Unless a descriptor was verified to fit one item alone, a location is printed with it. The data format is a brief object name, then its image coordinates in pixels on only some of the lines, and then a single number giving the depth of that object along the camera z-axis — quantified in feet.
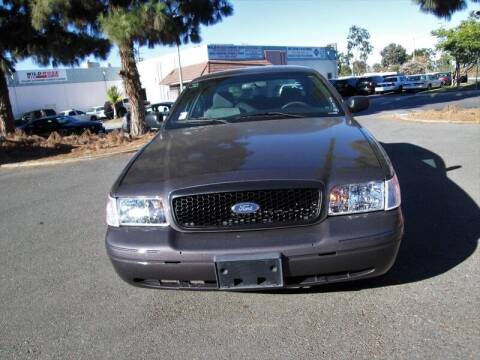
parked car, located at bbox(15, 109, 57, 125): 116.06
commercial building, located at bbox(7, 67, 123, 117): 150.92
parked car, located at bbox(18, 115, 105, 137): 69.77
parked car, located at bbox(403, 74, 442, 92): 116.57
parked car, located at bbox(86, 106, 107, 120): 135.74
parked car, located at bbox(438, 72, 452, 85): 129.08
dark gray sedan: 8.46
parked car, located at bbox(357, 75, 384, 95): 118.21
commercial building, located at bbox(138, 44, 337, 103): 123.75
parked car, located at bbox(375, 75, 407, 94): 116.47
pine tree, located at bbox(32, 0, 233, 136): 39.17
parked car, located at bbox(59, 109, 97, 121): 115.65
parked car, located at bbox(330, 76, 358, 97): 116.74
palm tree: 134.62
